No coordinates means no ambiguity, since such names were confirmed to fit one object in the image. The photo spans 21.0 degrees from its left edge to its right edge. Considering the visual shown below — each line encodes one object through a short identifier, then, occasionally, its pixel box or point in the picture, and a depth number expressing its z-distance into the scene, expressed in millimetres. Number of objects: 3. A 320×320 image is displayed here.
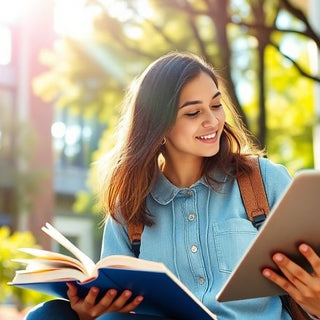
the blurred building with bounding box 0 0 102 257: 19812
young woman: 2131
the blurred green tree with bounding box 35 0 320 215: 6582
